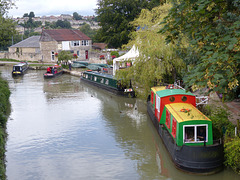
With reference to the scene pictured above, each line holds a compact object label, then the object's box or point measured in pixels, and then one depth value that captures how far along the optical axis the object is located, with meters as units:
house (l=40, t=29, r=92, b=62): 56.94
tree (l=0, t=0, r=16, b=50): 28.92
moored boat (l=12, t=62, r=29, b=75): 42.65
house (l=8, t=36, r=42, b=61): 59.62
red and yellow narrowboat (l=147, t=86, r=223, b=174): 11.39
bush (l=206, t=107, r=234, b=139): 12.55
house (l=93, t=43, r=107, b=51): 67.72
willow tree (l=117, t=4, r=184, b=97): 20.48
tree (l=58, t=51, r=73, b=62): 47.06
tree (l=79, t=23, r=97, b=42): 102.99
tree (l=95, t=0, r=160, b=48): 47.88
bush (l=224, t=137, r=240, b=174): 11.04
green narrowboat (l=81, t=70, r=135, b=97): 26.97
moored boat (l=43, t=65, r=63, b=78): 39.75
